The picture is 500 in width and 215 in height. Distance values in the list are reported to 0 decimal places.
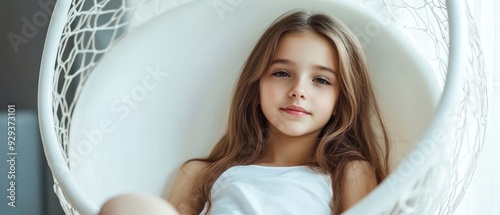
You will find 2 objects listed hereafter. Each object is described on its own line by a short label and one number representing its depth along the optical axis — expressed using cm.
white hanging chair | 150
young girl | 150
